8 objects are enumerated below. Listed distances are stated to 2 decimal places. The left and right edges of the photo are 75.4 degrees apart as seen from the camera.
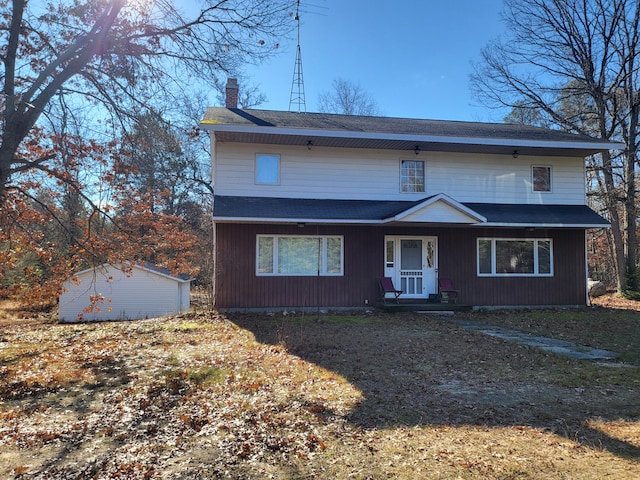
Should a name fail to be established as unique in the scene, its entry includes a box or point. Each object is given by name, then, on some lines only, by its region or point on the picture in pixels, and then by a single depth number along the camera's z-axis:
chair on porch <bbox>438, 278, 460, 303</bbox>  13.77
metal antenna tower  18.38
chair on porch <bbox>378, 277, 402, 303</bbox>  13.38
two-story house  13.03
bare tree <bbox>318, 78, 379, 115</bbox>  33.92
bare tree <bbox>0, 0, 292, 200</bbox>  7.41
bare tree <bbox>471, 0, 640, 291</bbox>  18.08
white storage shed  22.48
